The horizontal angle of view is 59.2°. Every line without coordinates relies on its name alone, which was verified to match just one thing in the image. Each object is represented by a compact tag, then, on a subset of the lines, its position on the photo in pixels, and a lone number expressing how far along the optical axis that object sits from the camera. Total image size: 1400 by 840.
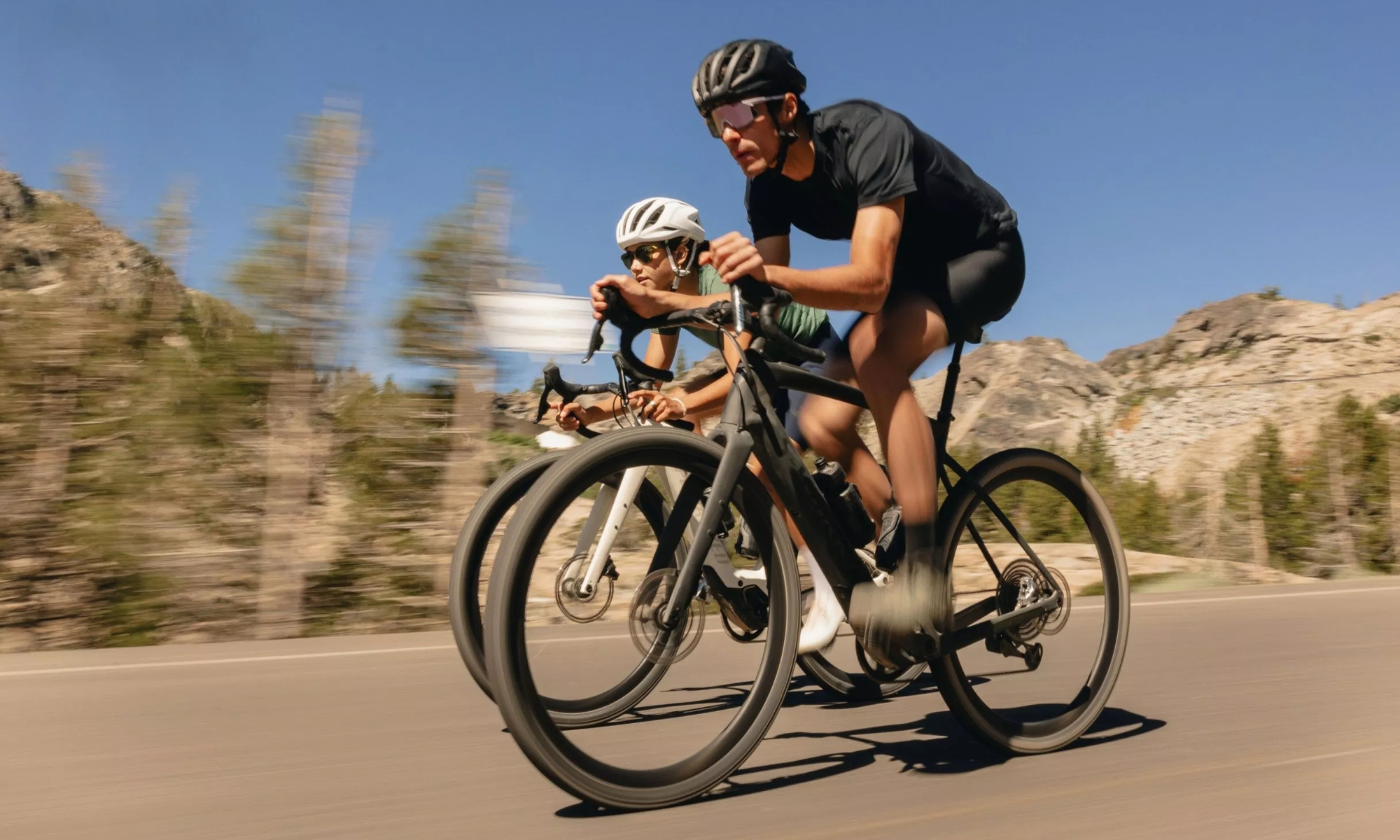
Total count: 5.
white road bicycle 3.13
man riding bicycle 2.96
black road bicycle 2.52
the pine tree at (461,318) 8.32
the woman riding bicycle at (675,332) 3.58
